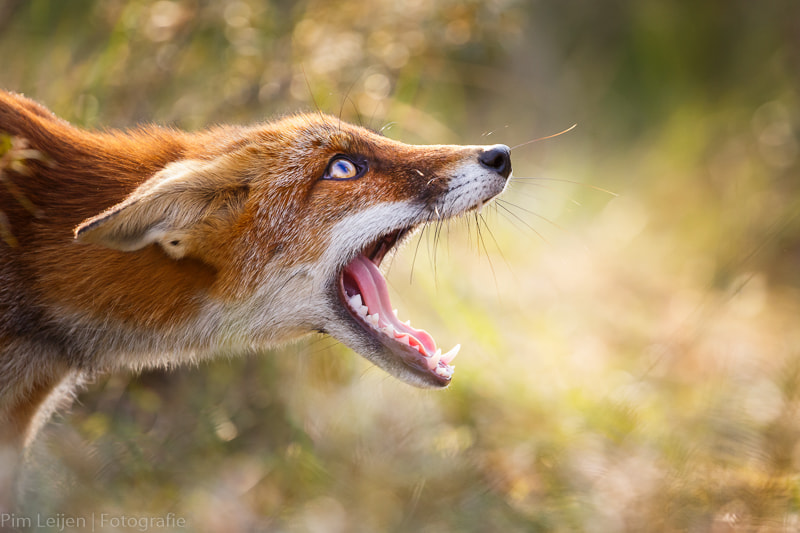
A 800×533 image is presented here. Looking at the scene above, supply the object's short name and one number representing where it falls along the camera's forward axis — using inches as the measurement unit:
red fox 215.0
